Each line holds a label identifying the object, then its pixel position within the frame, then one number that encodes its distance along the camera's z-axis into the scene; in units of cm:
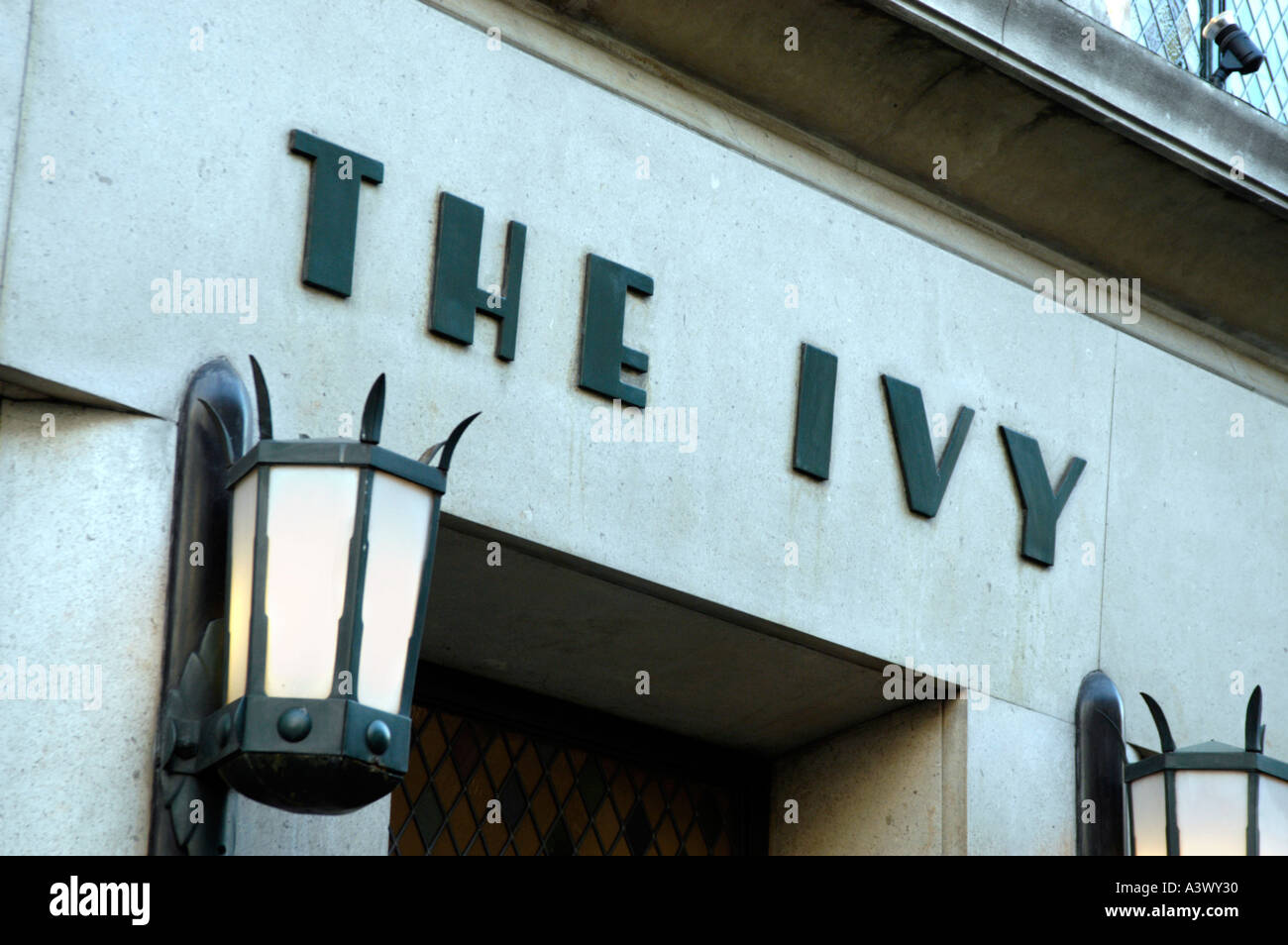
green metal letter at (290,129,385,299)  660
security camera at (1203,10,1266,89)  931
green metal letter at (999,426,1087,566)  828
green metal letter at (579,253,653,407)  722
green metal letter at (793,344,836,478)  771
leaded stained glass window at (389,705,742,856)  763
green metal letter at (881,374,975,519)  797
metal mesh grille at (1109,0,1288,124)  927
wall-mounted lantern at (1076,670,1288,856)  718
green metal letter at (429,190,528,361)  688
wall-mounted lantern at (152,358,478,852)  541
